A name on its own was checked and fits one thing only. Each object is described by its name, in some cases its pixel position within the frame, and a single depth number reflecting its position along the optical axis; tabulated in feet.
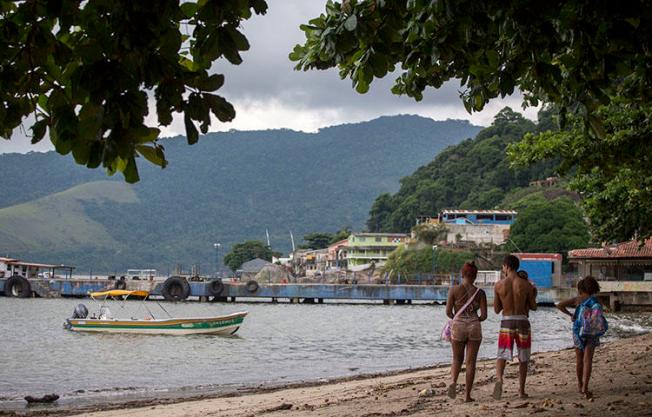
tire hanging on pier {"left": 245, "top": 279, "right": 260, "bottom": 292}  244.22
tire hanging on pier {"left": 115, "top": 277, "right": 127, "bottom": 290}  245.02
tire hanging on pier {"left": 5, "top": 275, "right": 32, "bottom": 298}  249.75
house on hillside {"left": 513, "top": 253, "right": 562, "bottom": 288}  226.79
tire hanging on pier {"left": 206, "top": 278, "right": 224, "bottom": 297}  243.60
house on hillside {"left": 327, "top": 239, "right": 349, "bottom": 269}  394.07
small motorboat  104.83
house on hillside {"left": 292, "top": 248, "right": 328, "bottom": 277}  424.46
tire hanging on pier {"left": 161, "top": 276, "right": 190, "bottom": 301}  237.86
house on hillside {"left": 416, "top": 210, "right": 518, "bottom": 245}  309.83
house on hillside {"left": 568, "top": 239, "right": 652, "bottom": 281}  155.53
